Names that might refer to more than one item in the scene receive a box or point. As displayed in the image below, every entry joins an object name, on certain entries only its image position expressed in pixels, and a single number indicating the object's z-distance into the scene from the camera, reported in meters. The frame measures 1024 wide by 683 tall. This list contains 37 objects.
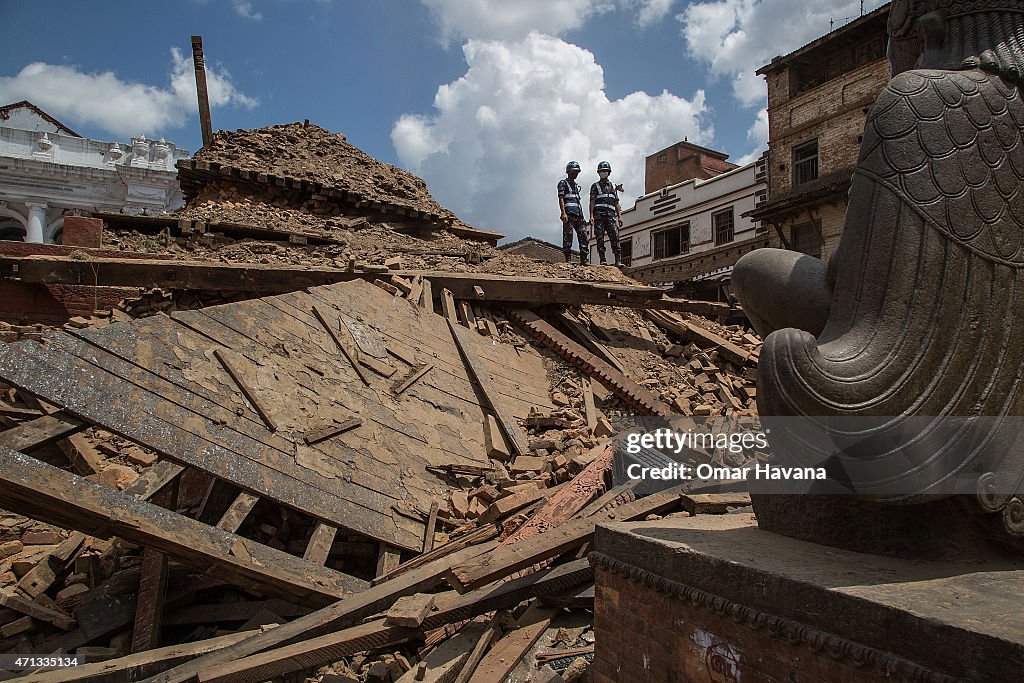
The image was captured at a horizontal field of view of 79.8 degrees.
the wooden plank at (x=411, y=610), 3.73
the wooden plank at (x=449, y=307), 8.40
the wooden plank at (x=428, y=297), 8.31
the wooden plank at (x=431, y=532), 4.84
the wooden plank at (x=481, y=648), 3.60
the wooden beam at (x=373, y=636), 3.43
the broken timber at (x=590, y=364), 8.34
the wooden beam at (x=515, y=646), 3.59
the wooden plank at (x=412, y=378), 6.40
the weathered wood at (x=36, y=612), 4.45
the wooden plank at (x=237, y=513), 4.41
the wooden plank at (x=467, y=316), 8.61
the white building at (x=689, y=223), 25.17
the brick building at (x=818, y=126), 20.97
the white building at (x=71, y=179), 27.38
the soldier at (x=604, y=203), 13.28
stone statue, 2.50
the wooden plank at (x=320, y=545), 4.45
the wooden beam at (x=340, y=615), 3.60
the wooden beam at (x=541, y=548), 3.81
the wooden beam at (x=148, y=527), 3.71
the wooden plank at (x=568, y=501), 4.59
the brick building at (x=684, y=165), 30.72
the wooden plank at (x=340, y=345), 6.26
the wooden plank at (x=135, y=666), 3.50
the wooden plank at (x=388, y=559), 4.54
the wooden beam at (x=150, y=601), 4.26
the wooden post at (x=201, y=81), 19.86
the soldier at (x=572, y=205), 13.43
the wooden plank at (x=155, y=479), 4.98
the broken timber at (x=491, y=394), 6.43
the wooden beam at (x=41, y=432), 3.92
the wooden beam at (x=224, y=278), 7.41
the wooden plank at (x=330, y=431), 5.11
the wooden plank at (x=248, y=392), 5.00
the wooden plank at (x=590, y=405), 7.33
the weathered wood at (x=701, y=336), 9.96
